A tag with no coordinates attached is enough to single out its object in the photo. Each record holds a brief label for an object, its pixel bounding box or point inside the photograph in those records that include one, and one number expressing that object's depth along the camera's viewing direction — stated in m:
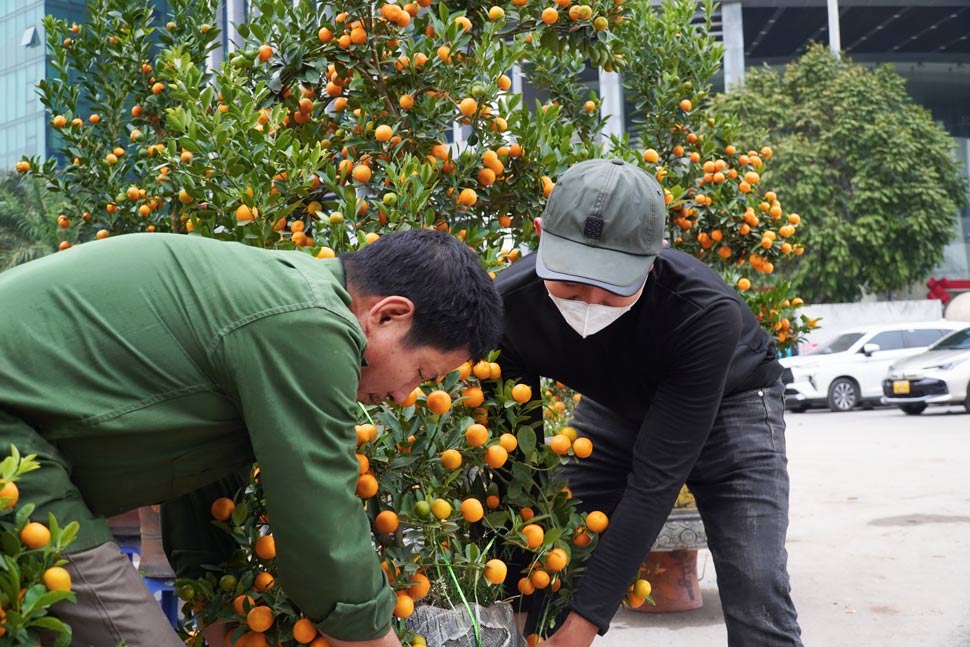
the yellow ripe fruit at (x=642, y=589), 2.81
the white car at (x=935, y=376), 15.70
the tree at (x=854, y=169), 25.59
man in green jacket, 1.75
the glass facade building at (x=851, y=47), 38.91
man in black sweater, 2.50
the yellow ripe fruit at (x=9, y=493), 1.58
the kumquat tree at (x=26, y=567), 1.57
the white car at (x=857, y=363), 17.77
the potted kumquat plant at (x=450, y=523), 2.18
